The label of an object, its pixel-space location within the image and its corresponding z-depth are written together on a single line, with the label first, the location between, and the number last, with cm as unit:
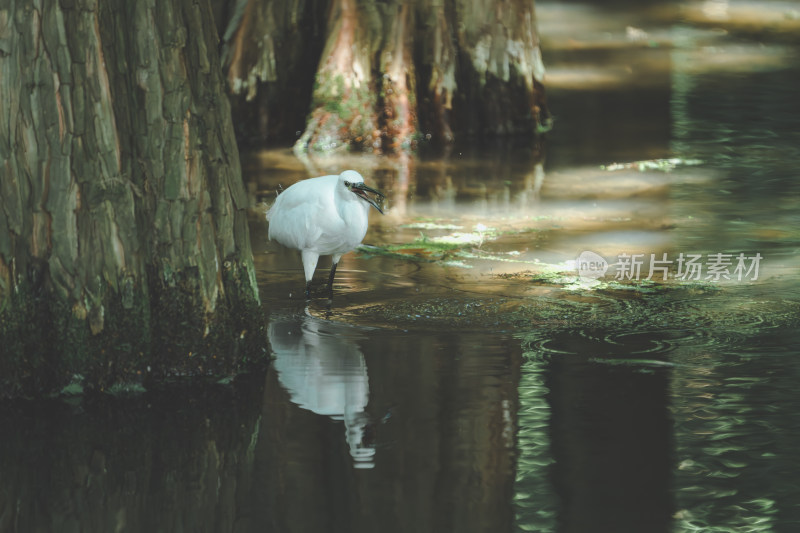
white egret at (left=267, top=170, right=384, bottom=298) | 1670
